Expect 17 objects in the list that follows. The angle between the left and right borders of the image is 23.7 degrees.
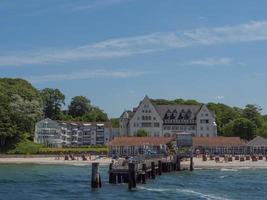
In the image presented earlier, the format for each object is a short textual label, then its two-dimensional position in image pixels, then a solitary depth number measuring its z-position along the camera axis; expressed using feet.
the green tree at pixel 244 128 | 513.45
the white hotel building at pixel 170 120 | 500.74
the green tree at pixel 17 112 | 447.42
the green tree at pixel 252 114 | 566.35
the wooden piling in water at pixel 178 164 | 320.09
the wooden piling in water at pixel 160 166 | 281.54
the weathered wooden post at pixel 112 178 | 218.11
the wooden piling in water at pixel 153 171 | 253.71
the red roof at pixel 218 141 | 440.86
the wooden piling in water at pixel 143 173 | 225.50
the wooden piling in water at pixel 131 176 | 199.06
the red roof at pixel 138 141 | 434.30
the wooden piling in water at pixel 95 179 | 194.97
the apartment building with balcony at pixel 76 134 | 524.11
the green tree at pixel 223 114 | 578.04
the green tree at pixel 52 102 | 604.49
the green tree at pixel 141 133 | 485.15
